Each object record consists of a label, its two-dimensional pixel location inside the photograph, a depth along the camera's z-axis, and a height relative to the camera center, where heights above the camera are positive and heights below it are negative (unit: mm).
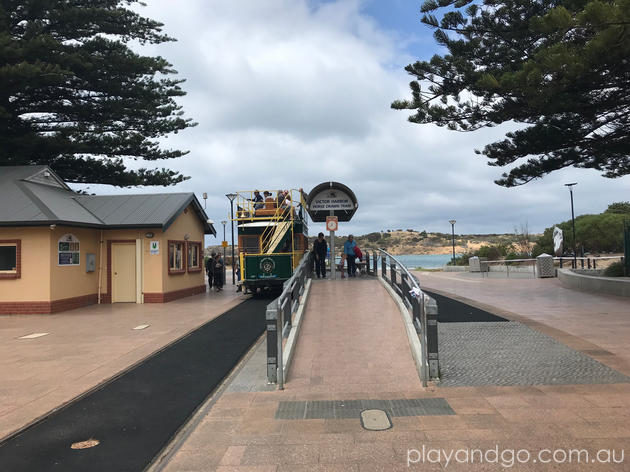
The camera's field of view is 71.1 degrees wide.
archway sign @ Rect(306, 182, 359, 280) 16000 +1880
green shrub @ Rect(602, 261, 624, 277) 15825 -979
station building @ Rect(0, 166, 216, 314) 13117 +341
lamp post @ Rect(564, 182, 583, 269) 31097 +3855
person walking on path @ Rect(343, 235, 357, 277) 15875 -160
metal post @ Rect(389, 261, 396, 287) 11480 -628
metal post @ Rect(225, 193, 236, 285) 26214 +3215
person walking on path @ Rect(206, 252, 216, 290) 21412 -812
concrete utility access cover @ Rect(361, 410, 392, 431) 4414 -1781
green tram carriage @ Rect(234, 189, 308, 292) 16234 +499
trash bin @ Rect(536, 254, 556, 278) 22766 -1090
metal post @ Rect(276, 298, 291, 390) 5801 -1268
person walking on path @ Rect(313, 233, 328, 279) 16156 -170
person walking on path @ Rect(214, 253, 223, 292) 20766 -981
